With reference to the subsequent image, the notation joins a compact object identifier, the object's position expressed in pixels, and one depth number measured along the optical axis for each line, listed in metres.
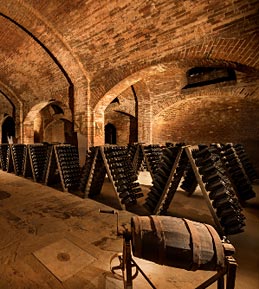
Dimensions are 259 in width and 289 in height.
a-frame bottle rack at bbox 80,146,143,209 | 3.82
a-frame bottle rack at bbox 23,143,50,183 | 5.91
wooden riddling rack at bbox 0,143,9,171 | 7.93
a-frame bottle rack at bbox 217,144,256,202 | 4.29
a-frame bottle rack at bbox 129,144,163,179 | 6.42
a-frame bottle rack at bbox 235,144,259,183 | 5.55
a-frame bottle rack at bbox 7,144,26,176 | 6.89
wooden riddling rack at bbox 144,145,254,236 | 2.75
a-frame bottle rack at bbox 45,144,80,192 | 4.88
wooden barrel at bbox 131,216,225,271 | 1.23
